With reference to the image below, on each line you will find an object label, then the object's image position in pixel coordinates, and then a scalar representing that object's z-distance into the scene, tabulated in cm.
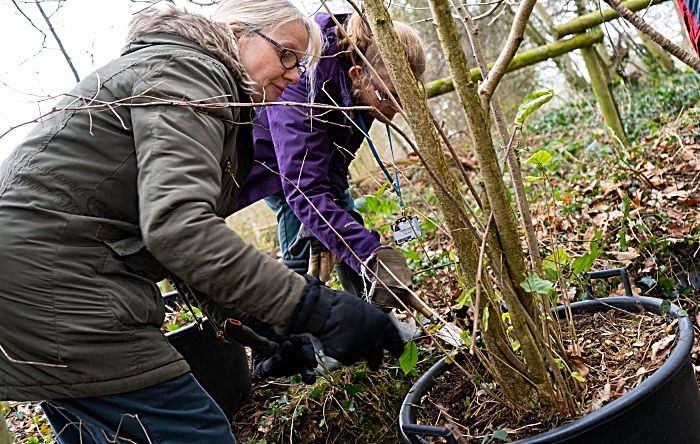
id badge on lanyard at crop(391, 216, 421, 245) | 222
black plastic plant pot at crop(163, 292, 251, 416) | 281
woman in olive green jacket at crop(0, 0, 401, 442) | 131
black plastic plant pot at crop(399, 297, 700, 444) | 141
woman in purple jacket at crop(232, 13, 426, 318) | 223
